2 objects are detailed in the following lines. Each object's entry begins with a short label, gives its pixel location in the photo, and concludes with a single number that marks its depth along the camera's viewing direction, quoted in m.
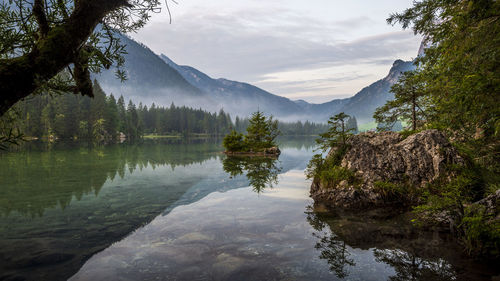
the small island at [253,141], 46.34
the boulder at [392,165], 11.75
